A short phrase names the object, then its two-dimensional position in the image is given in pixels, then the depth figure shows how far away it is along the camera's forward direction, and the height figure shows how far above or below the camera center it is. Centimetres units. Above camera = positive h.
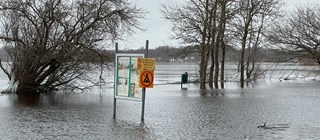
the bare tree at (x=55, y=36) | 2458 +129
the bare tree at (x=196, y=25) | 3544 +279
